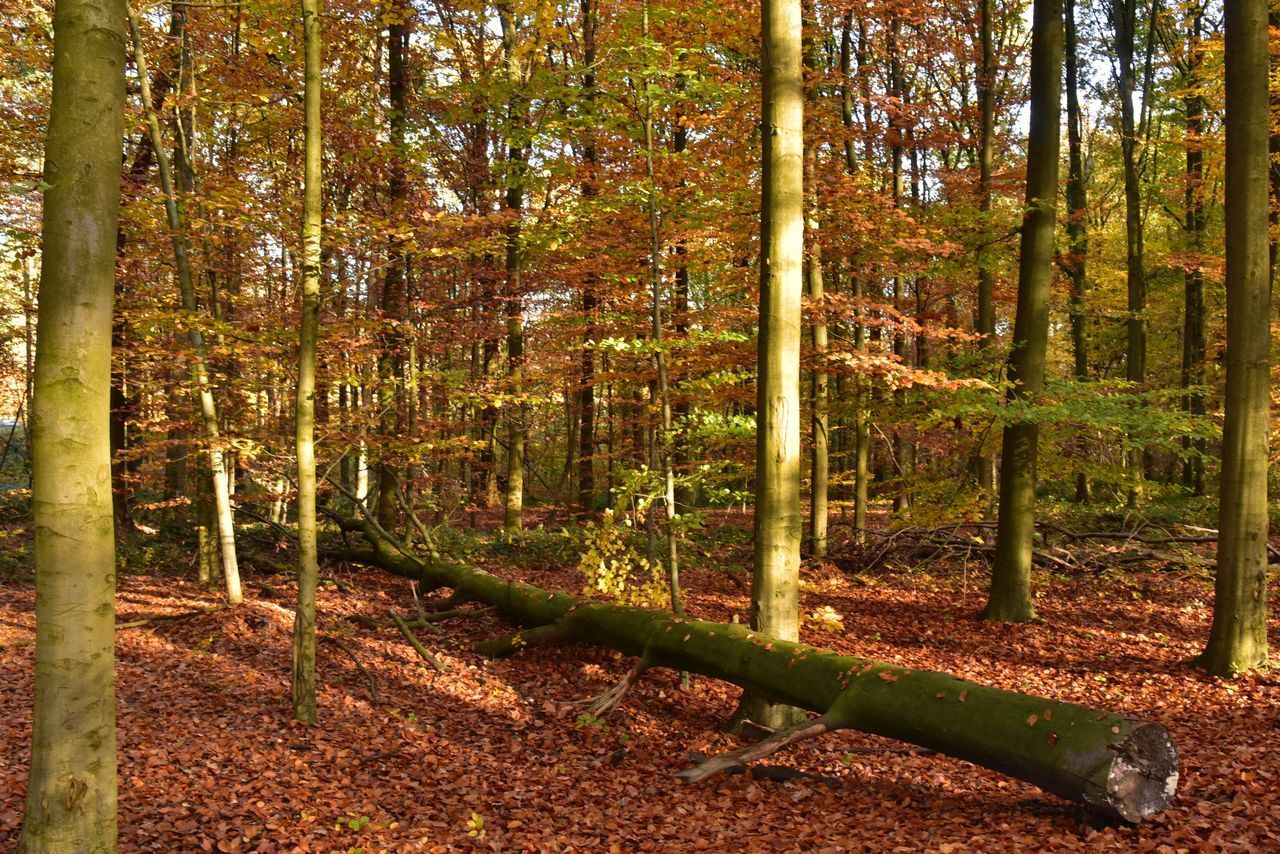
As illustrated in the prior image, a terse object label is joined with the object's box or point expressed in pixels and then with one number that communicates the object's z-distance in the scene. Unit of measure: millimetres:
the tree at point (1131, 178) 19312
